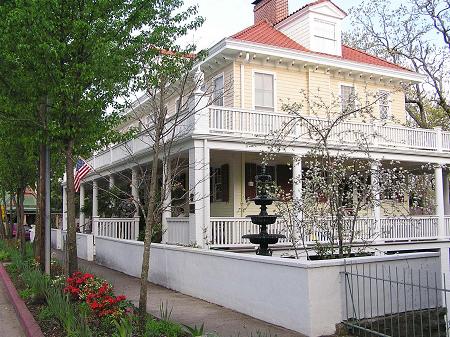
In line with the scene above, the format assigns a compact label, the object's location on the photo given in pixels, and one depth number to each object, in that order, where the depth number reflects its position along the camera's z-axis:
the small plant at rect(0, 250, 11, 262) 19.66
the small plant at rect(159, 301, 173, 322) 7.20
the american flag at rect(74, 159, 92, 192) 13.84
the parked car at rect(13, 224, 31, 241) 33.00
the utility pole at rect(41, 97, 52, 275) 11.47
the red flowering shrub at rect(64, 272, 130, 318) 6.86
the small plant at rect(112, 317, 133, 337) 5.80
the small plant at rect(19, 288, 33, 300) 10.21
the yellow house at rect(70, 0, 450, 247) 15.07
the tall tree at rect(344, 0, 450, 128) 33.28
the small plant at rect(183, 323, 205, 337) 6.19
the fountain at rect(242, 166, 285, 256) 11.54
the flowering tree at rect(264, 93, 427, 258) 10.40
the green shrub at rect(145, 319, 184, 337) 6.54
